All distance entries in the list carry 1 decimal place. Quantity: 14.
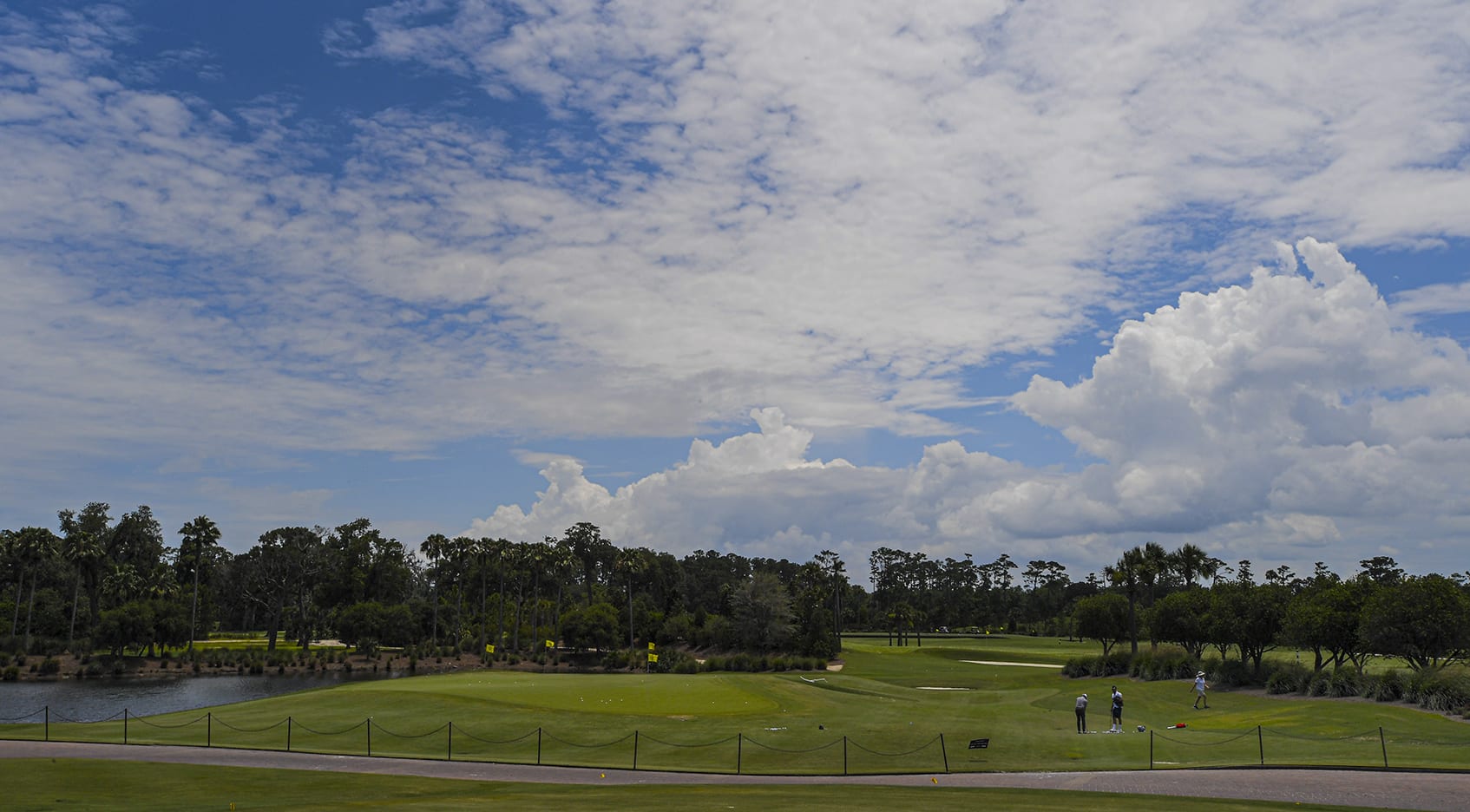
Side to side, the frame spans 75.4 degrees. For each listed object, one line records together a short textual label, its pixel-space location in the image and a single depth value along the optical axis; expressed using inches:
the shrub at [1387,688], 1818.4
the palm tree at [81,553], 4589.1
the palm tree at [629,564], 5103.3
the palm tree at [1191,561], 3452.3
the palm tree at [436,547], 5590.6
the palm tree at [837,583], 5068.9
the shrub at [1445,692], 1645.9
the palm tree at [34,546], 4500.5
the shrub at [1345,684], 1923.0
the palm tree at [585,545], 6899.6
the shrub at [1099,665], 2898.6
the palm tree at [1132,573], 3250.5
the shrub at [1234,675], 2317.9
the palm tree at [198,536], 4920.5
